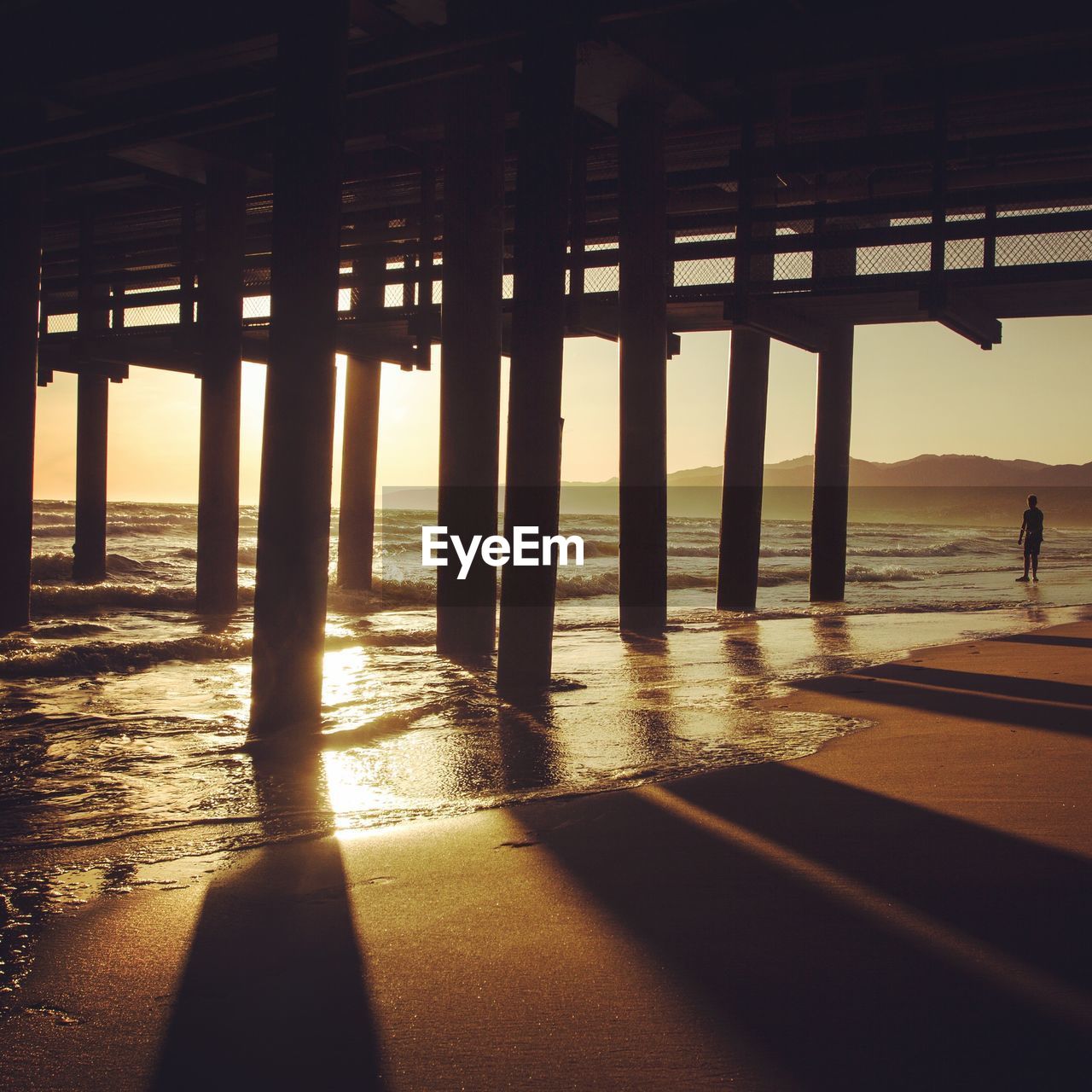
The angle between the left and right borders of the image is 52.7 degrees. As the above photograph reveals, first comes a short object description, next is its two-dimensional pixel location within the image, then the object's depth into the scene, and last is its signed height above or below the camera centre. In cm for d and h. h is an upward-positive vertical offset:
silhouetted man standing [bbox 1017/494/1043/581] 2033 -49
